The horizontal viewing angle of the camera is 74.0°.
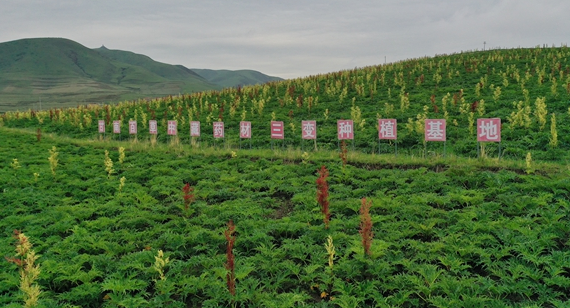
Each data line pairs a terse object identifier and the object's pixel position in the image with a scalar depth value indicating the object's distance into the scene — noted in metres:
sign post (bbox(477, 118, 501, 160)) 10.71
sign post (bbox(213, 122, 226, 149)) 15.68
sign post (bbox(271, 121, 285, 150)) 14.31
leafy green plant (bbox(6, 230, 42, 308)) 4.77
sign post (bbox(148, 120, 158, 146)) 18.12
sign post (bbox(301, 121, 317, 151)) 13.78
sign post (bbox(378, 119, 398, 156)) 12.53
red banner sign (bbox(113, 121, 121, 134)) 20.38
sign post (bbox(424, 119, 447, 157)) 11.40
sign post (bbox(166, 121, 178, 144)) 17.77
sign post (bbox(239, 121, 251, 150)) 15.13
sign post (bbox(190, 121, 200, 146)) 16.69
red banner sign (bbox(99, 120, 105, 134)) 20.94
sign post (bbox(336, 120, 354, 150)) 12.83
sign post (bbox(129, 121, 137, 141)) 19.40
